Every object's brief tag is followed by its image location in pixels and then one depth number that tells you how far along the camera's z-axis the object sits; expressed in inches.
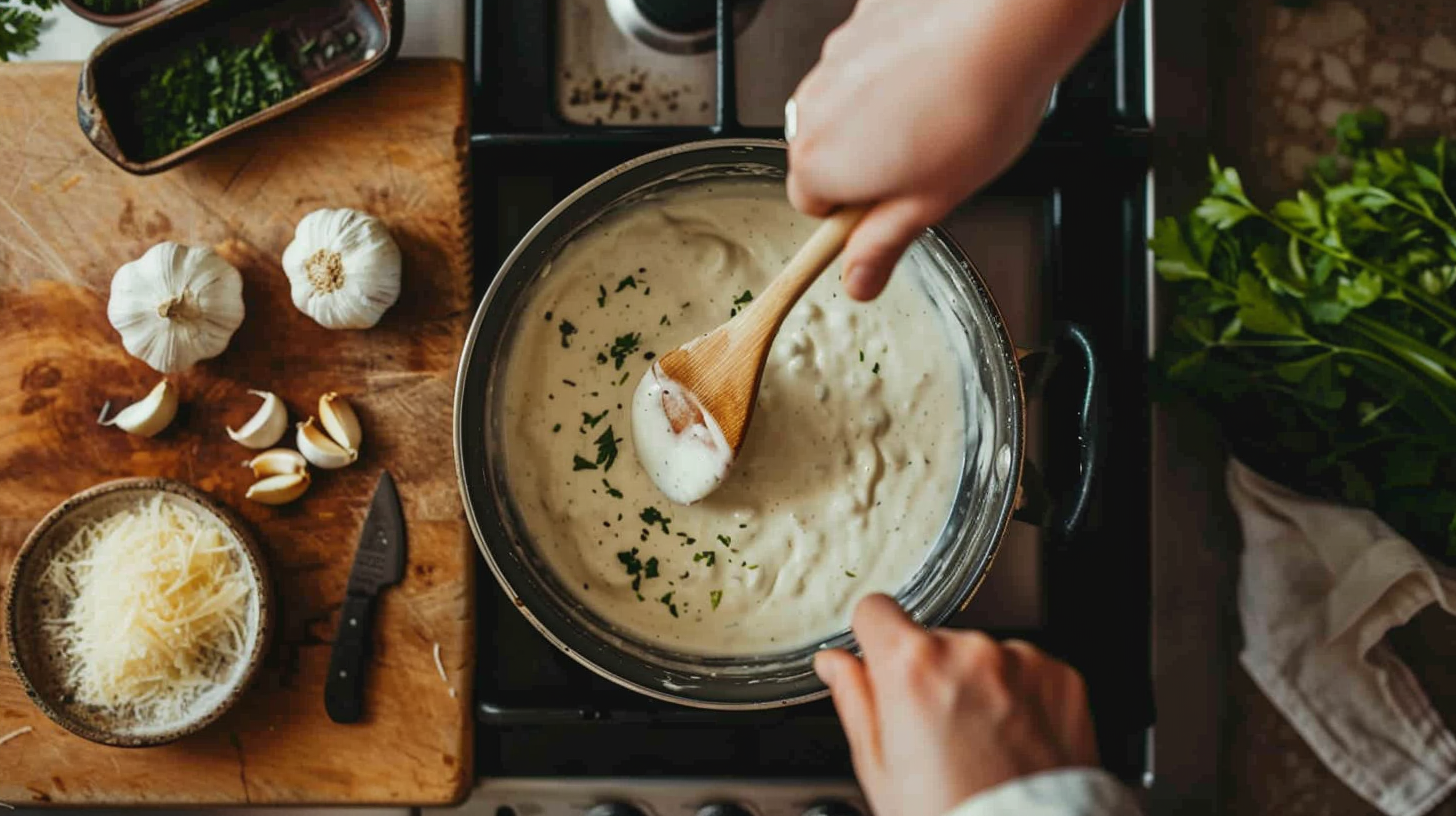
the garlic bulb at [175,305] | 41.4
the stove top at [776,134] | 45.1
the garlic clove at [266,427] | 42.6
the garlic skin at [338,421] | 42.7
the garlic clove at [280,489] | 42.7
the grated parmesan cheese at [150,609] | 40.5
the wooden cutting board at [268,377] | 43.6
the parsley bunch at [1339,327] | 43.2
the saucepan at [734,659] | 39.4
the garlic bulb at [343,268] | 41.3
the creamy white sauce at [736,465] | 42.8
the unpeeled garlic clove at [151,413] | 42.3
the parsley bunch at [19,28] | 43.4
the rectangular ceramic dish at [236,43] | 41.6
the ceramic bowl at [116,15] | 43.1
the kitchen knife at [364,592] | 42.9
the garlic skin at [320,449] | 42.4
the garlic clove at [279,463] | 42.9
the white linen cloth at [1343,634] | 45.2
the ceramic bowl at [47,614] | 41.1
